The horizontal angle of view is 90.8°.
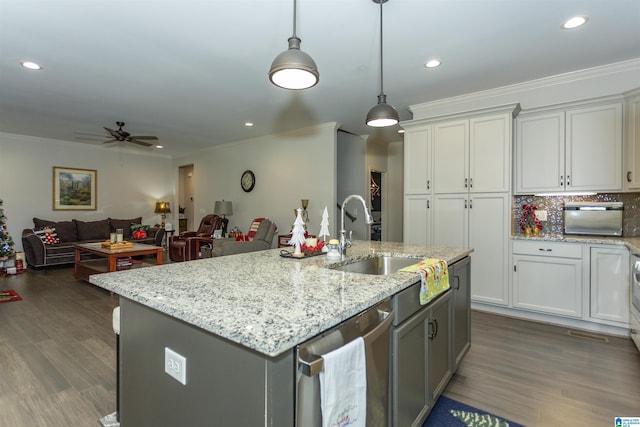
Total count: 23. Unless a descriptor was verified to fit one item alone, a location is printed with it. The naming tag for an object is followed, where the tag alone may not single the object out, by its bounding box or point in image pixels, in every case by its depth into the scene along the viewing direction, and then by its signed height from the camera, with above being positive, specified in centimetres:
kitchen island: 86 -35
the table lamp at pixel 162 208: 820 +7
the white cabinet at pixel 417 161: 408 +67
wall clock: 666 +65
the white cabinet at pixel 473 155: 353 +68
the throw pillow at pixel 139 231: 695 -45
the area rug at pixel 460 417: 180 -121
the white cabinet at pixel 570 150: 318 +67
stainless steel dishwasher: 90 -50
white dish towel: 93 -55
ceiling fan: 505 +121
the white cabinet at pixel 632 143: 296 +67
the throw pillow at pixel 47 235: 590 -47
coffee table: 468 -72
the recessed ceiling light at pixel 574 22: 237 +146
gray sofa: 579 -54
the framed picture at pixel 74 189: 678 +48
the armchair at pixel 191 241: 617 -60
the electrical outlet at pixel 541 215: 371 -3
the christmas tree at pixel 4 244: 482 -52
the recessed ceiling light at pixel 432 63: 304 +146
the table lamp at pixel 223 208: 683 +6
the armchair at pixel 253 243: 476 -52
